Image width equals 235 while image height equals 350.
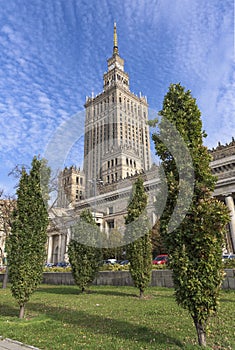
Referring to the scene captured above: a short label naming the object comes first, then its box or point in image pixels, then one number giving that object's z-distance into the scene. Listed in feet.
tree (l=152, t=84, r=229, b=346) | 21.97
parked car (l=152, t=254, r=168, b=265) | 124.83
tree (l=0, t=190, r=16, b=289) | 96.73
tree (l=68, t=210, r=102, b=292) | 64.34
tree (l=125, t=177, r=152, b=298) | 55.22
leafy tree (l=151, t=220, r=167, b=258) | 155.43
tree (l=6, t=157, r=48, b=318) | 35.86
